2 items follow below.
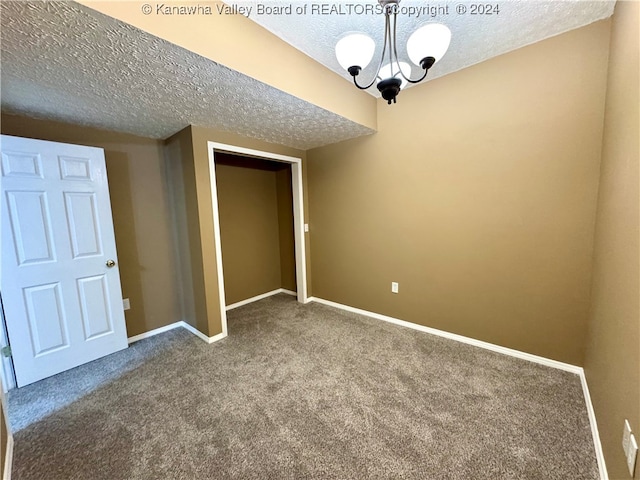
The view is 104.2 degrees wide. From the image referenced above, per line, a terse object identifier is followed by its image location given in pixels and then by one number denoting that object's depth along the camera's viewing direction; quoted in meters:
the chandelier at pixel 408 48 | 1.22
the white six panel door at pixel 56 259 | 1.91
